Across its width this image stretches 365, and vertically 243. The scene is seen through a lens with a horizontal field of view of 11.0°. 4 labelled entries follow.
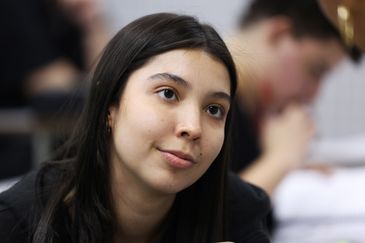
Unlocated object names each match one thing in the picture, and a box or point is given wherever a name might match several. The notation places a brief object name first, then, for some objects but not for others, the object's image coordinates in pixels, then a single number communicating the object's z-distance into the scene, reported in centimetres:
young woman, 210
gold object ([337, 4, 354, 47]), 237
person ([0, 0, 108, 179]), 381
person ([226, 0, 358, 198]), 311
